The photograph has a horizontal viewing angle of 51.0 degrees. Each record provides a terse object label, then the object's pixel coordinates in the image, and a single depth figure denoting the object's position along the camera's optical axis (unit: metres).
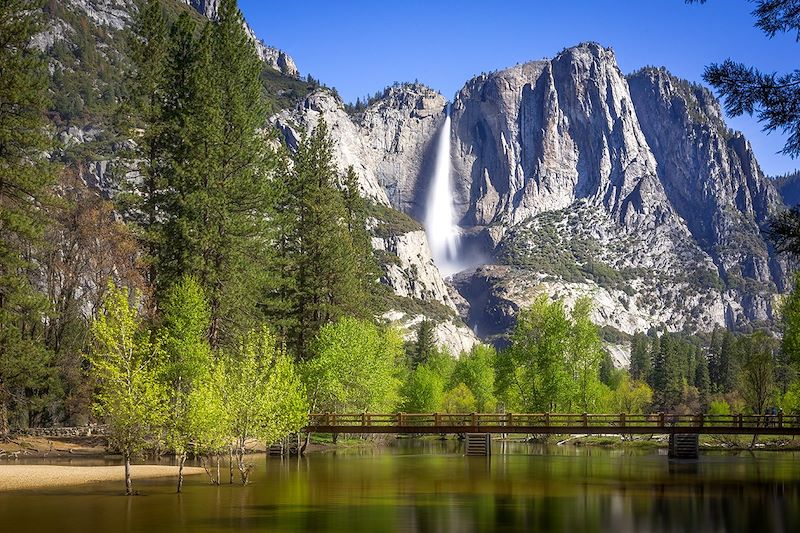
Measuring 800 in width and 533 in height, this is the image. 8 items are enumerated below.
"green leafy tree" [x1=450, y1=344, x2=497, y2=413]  116.00
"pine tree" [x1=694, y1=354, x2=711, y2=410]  146.77
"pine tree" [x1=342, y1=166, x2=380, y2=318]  88.44
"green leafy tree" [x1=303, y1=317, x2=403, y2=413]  63.84
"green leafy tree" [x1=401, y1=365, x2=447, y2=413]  105.50
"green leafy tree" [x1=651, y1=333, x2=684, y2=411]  147.12
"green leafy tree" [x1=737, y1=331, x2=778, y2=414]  89.62
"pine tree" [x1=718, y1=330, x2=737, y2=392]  151.00
